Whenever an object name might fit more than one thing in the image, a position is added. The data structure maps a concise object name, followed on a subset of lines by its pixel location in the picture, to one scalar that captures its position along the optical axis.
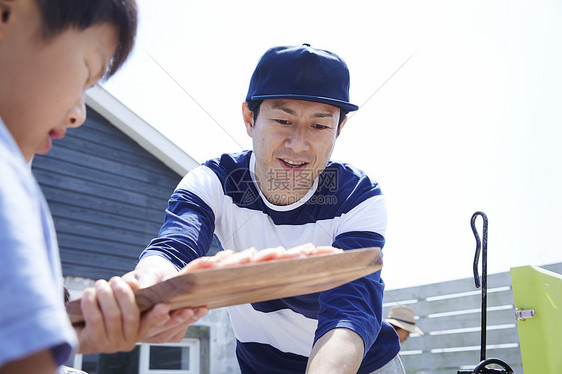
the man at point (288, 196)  1.89
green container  2.00
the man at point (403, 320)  5.20
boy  0.53
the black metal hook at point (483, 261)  1.81
